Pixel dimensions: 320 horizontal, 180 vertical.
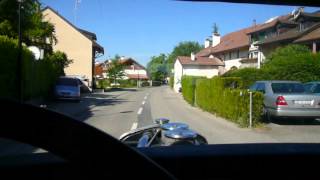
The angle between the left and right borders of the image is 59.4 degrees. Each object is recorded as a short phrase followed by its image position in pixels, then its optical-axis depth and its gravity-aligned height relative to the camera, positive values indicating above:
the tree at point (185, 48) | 76.82 +10.00
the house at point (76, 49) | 30.18 +3.81
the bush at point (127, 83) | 47.56 +0.17
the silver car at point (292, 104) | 8.61 -0.58
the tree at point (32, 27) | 13.54 +3.14
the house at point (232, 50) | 31.43 +4.47
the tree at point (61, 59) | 22.25 +2.08
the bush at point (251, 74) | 16.85 +0.67
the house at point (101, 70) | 47.32 +2.35
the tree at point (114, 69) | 43.61 +2.32
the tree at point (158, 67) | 68.14 +4.70
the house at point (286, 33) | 22.85 +4.82
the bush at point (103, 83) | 38.03 +0.08
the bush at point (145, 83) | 56.13 +0.11
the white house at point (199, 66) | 37.41 +2.50
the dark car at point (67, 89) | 15.91 -0.31
